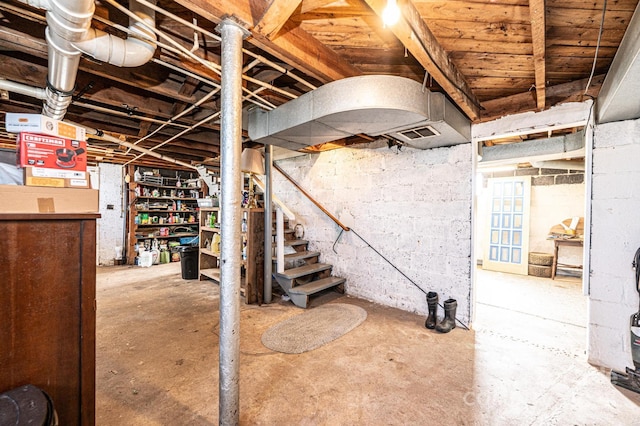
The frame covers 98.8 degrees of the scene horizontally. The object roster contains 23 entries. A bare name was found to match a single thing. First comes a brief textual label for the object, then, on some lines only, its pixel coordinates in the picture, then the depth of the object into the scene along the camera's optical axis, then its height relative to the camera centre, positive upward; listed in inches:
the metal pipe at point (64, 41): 47.7 +33.6
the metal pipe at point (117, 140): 137.0 +35.4
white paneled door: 221.1 -12.2
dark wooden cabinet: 41.1 -17.1
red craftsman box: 45.4 +8.8
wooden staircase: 142.6 -37.3
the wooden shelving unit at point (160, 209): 246.8 -4.7
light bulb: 46.4 +34.1
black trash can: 192.9 -41.0
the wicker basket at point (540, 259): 209.6 -36.2
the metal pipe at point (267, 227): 143.6 -10.8
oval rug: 101.6 -50.8
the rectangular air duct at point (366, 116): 78.7 +30.2
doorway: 142.6 -29.5
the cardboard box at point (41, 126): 44.5 +13.2
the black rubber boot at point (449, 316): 114.1 -45.3
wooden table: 198.9 -23.2
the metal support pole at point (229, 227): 59.2 -4.7
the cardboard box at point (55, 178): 45.2 +4.3
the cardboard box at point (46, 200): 42.3 +0.4
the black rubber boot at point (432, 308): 118.4 -42.8
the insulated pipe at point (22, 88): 85.4 +36.1
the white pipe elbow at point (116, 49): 59.5 +35.3
